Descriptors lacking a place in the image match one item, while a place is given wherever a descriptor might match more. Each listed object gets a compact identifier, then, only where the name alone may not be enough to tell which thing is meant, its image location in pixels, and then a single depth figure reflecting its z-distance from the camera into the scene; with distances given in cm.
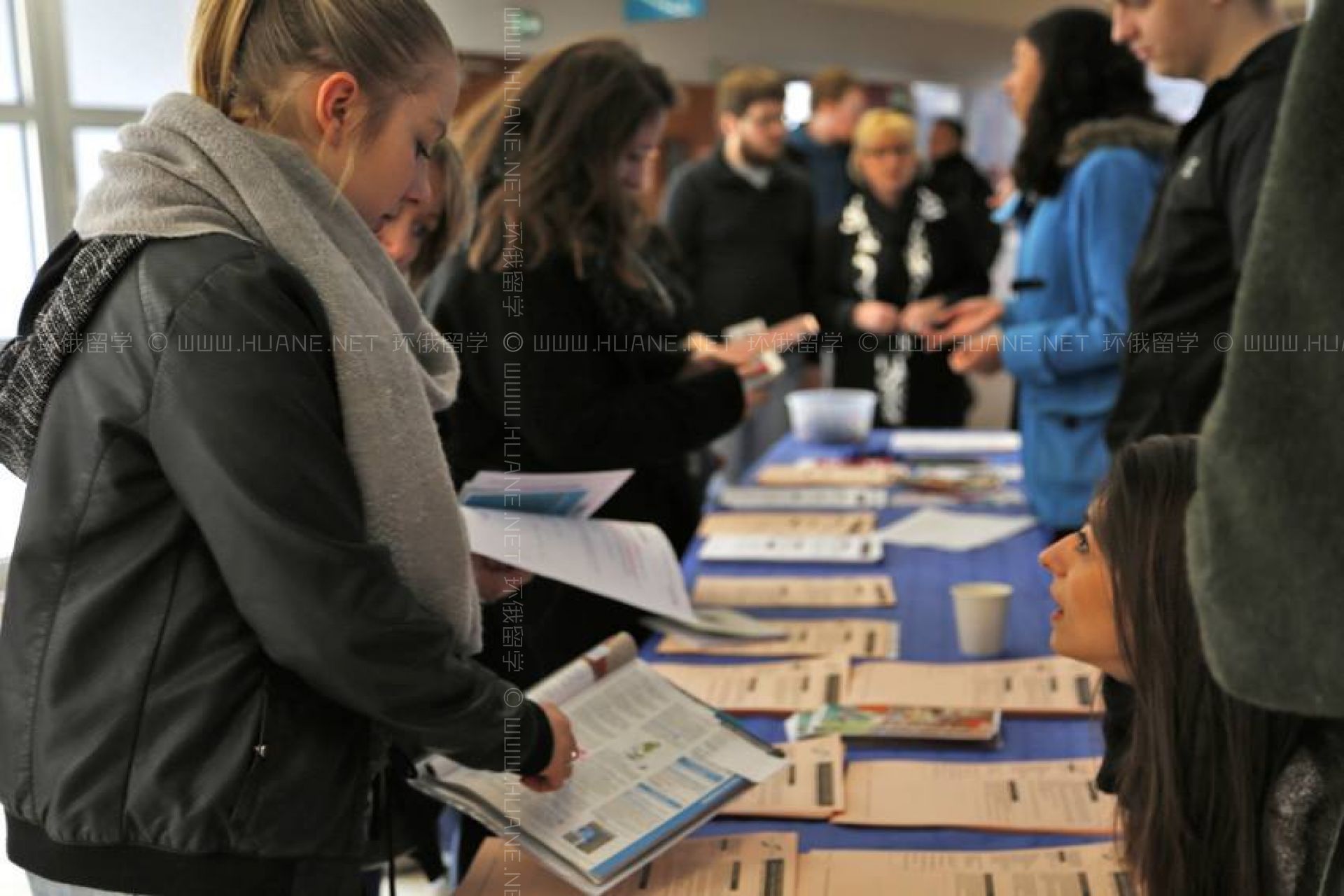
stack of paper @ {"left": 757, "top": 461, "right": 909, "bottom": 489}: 304
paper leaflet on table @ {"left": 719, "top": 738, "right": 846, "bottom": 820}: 137
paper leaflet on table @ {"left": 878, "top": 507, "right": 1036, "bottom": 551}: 246
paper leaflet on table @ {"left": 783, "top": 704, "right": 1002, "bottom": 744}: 154
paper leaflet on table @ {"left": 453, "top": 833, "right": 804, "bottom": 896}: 121
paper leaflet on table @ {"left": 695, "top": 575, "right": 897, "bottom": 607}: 212
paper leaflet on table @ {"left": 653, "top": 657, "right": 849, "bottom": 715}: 167
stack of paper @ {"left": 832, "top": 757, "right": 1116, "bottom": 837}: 133
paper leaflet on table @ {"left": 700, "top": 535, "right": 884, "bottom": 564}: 238
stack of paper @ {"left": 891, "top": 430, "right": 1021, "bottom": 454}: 347
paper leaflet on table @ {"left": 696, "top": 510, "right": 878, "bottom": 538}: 259
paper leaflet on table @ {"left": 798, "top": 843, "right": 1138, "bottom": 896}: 120
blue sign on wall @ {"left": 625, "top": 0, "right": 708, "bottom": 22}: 649
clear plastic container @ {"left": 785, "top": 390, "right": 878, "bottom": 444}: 343
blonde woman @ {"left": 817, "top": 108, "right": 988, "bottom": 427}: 471
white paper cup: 183
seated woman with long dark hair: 94
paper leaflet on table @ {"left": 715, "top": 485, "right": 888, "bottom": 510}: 281
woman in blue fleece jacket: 246
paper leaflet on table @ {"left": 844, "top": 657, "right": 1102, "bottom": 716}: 165
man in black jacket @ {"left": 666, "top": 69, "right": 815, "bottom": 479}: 471
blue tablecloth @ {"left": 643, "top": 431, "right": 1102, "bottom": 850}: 132
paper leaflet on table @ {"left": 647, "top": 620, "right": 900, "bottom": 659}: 188
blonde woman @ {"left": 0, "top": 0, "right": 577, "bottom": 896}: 93
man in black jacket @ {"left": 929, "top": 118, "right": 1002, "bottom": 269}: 532
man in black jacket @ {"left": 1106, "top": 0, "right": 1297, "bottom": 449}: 195
